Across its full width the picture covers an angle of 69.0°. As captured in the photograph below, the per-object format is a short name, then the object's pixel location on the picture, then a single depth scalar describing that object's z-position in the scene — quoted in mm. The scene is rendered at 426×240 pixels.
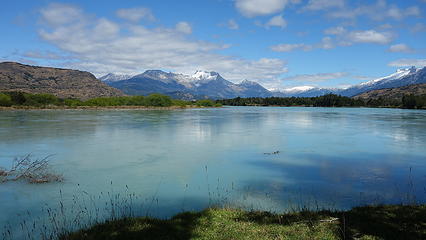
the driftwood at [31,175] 12718
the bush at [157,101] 114062
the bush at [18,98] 86838
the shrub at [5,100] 80875
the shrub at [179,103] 119975
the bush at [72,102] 100388
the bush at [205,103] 142625
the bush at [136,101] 116312
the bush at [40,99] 88938
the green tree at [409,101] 108500
